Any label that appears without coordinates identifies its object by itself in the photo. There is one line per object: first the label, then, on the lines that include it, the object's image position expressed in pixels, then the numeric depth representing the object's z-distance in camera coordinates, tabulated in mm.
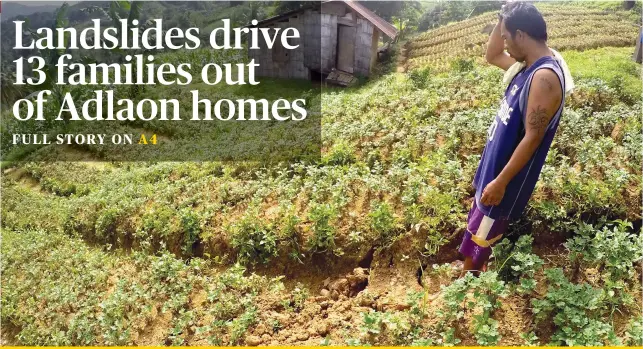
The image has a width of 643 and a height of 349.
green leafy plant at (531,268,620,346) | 3129
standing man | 2934
